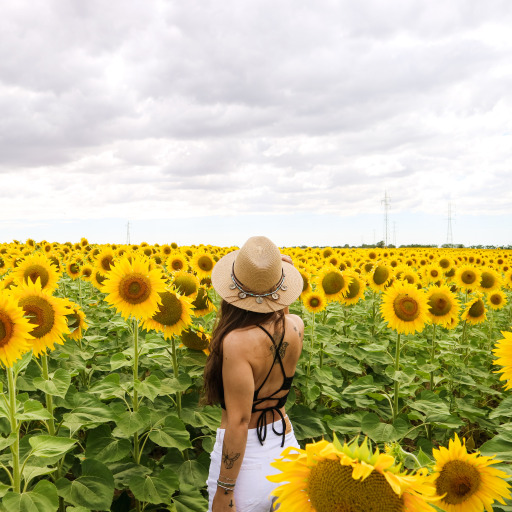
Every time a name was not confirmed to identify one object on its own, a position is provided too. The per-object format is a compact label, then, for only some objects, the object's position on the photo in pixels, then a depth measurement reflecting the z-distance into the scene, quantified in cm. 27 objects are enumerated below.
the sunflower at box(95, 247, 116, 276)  737
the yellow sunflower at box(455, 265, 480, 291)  1006
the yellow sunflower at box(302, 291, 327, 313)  677
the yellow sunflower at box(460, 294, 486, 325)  745
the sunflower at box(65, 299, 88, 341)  440
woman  251
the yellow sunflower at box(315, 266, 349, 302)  746
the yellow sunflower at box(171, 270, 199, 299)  482
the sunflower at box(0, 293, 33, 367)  267
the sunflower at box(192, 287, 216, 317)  500
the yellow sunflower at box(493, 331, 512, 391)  276
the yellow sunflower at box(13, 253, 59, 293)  502
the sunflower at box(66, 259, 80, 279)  895
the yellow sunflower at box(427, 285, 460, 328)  630
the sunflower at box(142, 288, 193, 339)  390
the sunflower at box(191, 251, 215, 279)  854
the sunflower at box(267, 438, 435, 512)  118
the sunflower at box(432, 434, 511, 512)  195
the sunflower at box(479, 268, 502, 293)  999
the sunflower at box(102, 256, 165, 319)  382
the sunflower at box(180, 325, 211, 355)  410
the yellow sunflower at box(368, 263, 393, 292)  841
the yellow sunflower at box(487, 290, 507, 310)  951
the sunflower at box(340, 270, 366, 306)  766
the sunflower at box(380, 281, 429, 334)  536
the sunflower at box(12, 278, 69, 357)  319
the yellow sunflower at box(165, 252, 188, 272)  849
